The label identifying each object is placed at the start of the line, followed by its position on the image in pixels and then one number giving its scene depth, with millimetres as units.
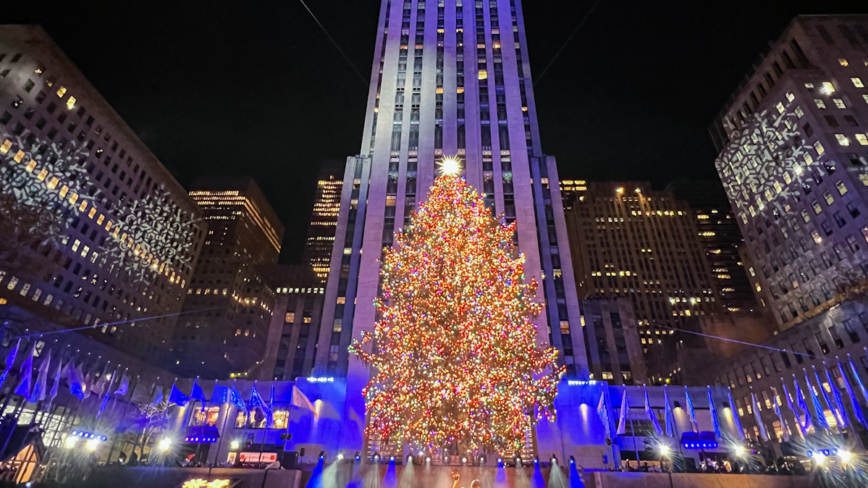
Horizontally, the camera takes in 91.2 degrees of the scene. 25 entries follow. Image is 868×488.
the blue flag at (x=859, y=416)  30828
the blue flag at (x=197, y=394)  27969
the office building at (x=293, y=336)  62281
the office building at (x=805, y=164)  48469
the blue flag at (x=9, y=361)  25419
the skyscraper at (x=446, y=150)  38531
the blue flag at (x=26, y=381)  22734
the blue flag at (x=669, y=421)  25833
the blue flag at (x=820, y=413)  24123
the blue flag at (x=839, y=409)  25144
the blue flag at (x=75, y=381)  24828
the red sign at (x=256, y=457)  26969
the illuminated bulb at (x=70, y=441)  32688
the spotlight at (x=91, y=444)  35550
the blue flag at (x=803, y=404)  25005
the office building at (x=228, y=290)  95375
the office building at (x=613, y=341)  62156
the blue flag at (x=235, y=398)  26469
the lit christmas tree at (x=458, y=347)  18328
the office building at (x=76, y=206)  49750
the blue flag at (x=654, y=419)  25341
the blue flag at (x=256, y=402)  26594
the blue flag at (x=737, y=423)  30667
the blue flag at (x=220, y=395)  33094
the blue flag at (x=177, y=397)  27078
